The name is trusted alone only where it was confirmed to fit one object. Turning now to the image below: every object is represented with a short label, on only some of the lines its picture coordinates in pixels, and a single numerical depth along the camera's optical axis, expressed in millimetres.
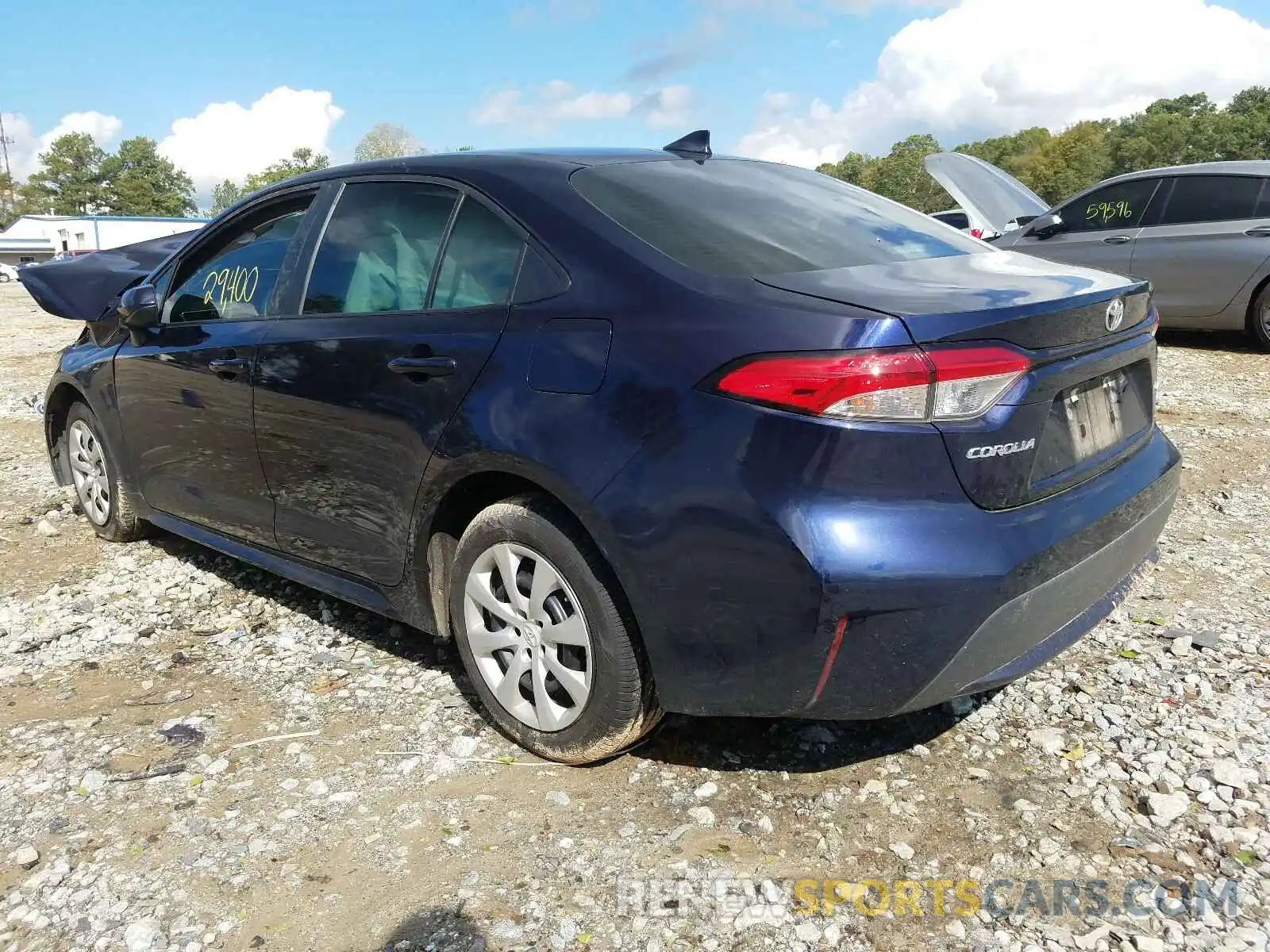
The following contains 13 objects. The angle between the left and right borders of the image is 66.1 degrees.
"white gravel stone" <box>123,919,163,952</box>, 2107
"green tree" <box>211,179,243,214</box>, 122062
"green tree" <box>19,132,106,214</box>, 103750
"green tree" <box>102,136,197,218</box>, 102250
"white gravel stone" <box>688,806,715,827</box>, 2486
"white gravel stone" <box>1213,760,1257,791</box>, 2537
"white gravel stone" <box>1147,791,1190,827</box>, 2418
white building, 62516
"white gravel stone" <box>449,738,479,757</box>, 2854
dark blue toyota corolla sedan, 2088
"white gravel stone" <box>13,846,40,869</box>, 2393
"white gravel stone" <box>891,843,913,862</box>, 2326
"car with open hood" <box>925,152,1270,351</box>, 8352
